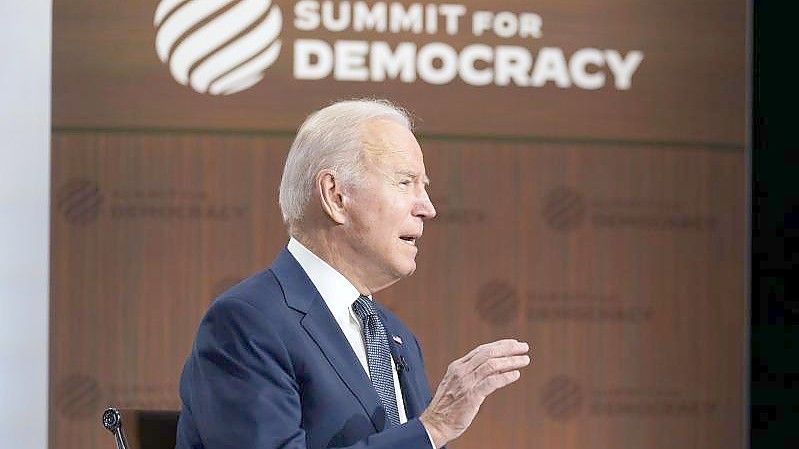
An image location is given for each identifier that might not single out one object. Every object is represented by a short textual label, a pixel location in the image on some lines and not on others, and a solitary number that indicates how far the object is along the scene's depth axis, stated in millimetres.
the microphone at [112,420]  6890
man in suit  6550
